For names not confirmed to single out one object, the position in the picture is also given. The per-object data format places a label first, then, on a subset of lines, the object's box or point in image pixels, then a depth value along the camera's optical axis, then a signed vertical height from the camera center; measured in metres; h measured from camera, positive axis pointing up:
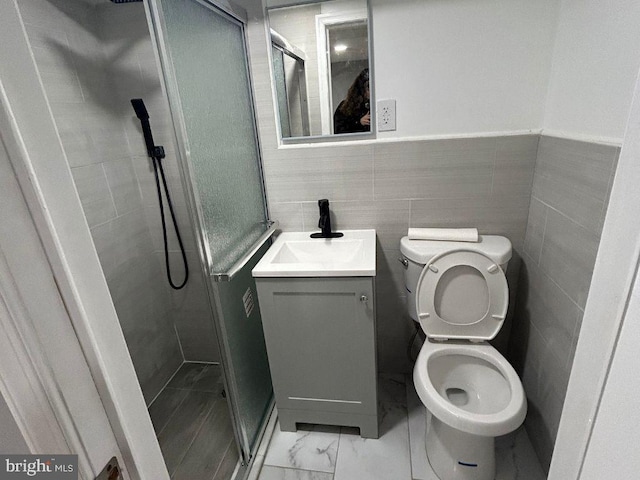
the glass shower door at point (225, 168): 1.04 -0.14
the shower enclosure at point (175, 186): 1.14 -0.22
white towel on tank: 1.52 -0.53
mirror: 1.45 +0.23
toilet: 1.33 -0.95
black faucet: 1.64 -0.47
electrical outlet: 1.50 +0.01
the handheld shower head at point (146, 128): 1.57 +0.03
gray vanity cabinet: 1.36 -0.94
